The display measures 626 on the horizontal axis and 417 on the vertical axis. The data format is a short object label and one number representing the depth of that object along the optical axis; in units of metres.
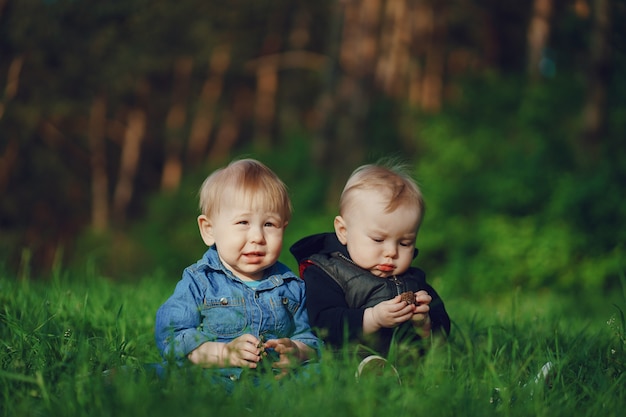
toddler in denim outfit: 3.62
